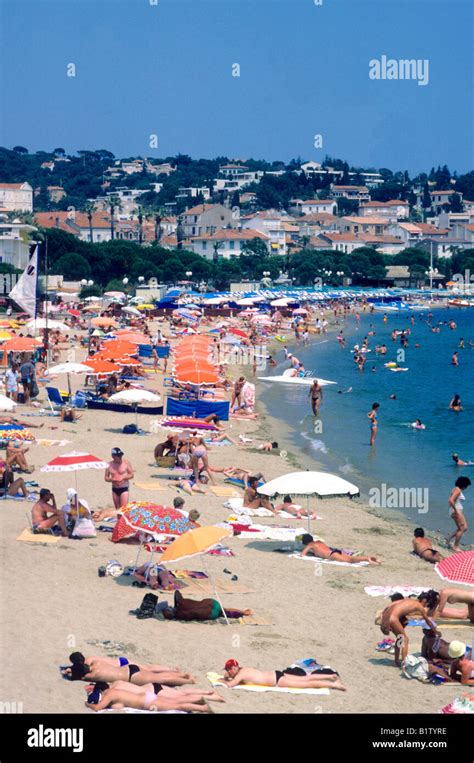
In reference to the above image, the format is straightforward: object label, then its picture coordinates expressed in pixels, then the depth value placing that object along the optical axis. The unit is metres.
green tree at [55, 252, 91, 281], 73.25
